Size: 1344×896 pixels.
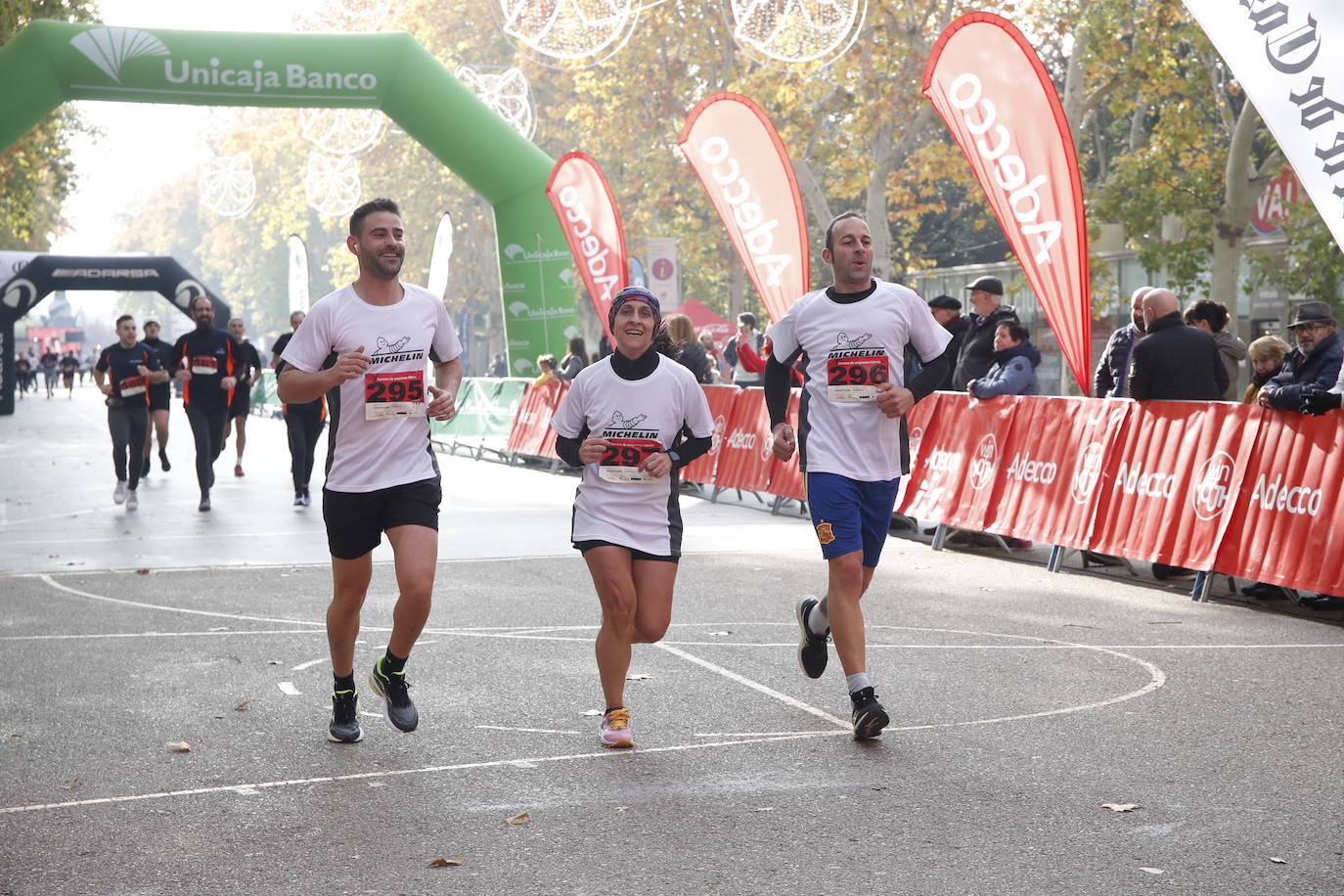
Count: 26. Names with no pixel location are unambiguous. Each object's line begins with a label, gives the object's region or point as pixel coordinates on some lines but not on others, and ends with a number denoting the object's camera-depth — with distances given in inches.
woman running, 245.4
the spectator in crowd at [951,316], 506.9
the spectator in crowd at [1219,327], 458.6
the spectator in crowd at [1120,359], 465.7
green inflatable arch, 848.9
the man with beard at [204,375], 634.2
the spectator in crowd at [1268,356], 423.8
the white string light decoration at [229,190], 1337.4
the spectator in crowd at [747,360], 782.5
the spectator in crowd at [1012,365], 492.4
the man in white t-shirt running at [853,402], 259.1
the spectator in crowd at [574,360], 903.1
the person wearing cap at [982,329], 495.2
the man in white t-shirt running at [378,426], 241.1
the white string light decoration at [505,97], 1079.6
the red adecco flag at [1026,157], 488.1
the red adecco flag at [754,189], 674.2
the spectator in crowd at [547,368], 916.6
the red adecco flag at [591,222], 890.7
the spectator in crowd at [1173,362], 428.1
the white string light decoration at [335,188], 1743.1
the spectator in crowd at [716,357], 930.1
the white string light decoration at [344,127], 1218.6
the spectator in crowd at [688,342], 587.9
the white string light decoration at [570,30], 693.3
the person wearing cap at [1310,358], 380.2
